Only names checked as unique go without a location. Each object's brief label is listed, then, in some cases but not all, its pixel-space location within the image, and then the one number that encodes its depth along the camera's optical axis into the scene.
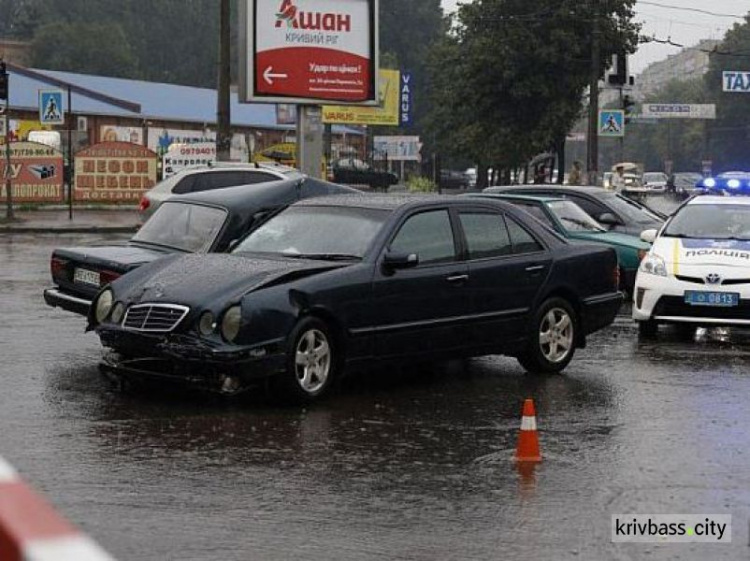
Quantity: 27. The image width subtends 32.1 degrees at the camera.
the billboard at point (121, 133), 61.56
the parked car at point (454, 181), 75.81
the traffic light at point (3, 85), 31.00
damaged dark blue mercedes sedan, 8.48
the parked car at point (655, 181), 73.88
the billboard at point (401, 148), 55.06
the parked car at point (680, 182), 70.77
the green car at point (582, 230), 16.36
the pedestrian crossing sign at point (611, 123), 35.34
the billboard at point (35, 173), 38.09
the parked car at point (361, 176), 58.28
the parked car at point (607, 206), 17.72
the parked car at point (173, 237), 11.16
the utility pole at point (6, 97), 31.02
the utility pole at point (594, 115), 35.09
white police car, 12.42
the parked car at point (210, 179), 18.59
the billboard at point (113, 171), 39.53
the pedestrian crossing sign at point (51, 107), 33.00
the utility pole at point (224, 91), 31.91
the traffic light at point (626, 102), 39.84
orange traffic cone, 7.15
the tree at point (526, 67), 41.72
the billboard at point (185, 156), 38.34
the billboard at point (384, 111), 60.16
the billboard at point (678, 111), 78.81
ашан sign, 27.94
